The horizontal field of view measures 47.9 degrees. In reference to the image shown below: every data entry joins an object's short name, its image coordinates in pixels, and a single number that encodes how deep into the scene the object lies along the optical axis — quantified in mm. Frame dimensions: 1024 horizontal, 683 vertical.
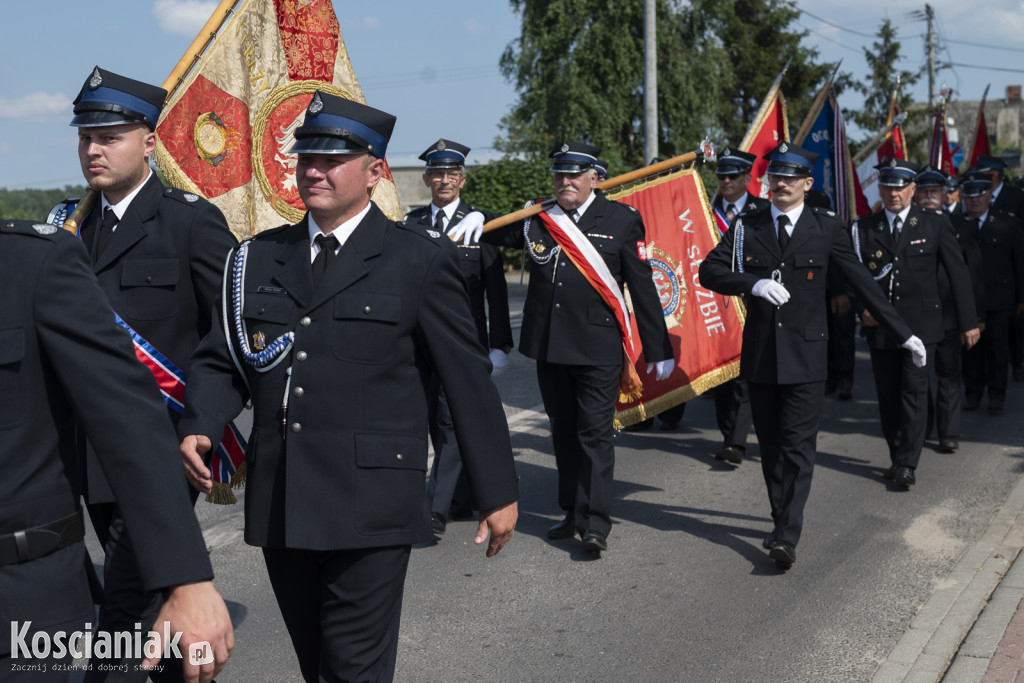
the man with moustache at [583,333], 6082
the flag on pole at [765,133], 11469
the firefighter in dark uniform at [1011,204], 11367
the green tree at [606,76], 35406
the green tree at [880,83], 45031
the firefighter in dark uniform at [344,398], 3080
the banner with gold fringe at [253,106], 4945
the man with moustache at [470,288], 6516
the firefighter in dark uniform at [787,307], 6070
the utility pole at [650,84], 20062
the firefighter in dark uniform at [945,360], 8625
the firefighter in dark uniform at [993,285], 10336
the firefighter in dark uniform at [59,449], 2129
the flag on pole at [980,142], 15156
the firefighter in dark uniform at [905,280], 7785
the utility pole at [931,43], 51781
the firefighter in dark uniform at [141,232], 3846
